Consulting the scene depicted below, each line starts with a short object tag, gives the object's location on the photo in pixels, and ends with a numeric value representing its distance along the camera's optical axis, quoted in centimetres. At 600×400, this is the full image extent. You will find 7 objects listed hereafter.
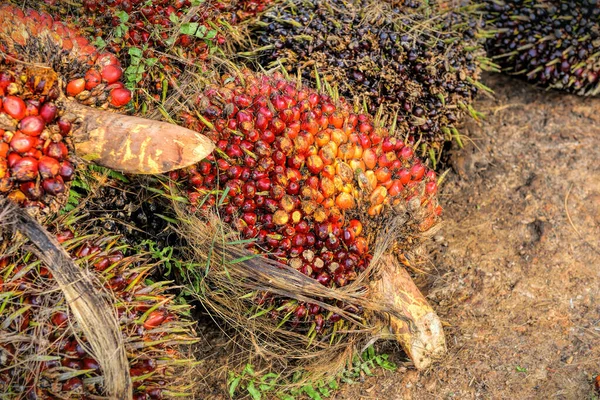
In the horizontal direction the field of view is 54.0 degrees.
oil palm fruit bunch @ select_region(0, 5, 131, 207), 215
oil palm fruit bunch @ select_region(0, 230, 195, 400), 199
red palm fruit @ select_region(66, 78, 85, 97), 241
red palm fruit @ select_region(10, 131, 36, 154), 214
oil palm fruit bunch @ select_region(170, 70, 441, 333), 256
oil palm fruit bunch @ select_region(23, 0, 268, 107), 286
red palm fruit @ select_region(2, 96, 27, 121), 214
